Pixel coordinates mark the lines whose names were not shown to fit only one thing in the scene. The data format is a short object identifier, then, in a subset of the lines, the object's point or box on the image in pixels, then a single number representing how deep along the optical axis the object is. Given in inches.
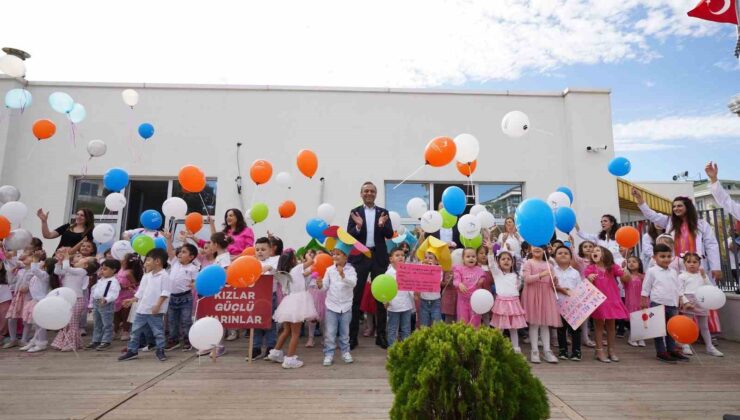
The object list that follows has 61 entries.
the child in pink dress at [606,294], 179.0
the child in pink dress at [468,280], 196.7
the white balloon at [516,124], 207.5
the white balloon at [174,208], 226.1
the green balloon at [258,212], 233.3
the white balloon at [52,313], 155.3
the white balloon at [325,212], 235.0
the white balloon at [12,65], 225.8
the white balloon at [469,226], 207.0
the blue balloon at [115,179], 232.1
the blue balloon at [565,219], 193.9
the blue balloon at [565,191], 249.5
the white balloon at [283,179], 271.1
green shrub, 71.5
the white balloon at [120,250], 236.5
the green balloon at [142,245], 214.7
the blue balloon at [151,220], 239.3
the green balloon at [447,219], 231.5
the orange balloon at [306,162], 230.1
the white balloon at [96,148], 263.2
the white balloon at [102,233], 228.0
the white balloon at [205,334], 149.6
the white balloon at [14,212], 216.1
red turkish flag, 143.6
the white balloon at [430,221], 210.8
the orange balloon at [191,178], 221.0
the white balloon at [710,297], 170.6
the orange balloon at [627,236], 202.1
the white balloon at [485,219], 224.1
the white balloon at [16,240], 218.4
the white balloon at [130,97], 284.7
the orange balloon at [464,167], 244.5
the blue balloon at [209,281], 152.6
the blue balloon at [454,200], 204.4
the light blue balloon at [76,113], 274.2
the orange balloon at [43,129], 256.1
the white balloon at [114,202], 252.4
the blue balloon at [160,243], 222.7
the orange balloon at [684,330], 157.2
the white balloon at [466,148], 204.2
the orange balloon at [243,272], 154.2
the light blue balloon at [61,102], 258.5
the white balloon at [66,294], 170.9
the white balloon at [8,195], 249.6
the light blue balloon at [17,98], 267.1
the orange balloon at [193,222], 226.1
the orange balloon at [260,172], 239.6
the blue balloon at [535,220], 153.6
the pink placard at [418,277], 178.4
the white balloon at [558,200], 222.5
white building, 331.3
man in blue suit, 198.7
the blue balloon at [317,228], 224.7
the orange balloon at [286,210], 256.4
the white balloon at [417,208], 233.6
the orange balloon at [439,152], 190.1
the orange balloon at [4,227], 201.5
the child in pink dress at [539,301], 177.6
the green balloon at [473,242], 223.9
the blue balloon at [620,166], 223.0
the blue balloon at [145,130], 277.6
